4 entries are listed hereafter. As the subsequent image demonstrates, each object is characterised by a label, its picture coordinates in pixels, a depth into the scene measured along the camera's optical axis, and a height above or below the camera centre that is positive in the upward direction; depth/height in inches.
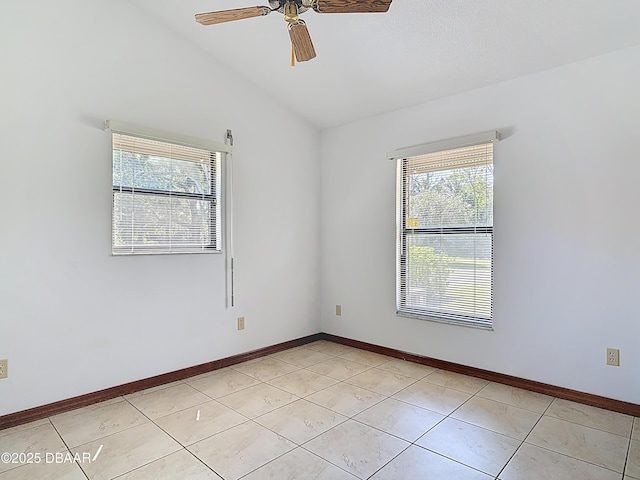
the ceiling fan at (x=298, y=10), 71.5 +44.2
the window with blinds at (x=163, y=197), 114.0 +12.9
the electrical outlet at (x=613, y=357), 100.5 -31.2
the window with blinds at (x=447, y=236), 125.0 +0.6
